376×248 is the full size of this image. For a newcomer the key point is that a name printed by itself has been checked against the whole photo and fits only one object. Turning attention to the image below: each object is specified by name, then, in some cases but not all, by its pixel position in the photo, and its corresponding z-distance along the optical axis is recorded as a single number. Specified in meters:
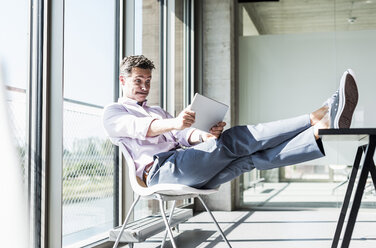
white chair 2.28
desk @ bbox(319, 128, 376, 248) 1.88
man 2.01
